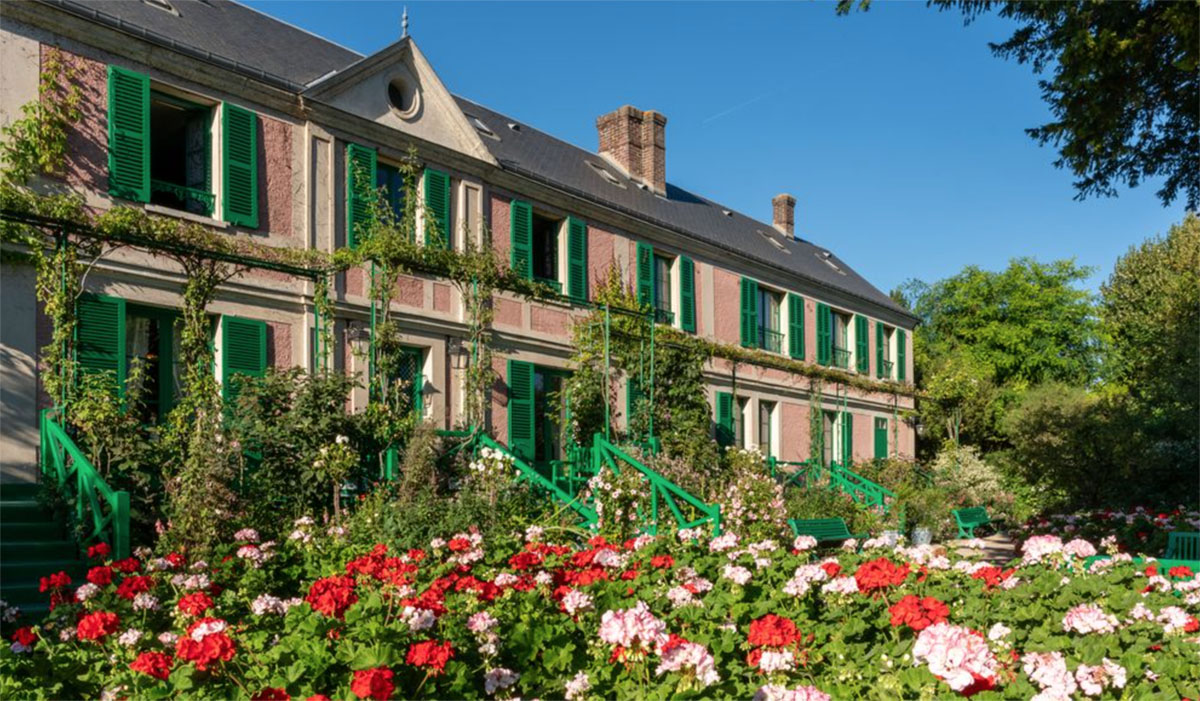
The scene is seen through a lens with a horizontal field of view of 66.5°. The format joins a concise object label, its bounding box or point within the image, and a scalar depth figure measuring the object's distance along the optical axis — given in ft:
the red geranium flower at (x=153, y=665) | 9.93
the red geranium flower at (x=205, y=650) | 9.90
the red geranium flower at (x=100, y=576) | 15.20
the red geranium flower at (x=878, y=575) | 14.25
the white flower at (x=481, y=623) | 11.51
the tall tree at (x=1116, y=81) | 22.74
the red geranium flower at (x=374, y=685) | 8.48
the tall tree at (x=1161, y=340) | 47.68
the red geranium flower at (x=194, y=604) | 12.60
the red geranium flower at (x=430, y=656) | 9.75
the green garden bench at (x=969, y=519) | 54.75
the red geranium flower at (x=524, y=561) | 15.96
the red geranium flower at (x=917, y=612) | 12.09
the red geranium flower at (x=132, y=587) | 14.65
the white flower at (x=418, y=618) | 11.07
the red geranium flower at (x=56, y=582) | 15.57
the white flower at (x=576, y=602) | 13.14
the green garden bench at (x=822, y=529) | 35.12
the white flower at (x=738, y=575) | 14.89
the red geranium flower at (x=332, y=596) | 11.49
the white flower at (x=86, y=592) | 14.64
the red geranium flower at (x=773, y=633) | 11.10
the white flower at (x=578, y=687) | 10.28
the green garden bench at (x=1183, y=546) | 29.17
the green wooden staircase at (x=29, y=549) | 21.52
